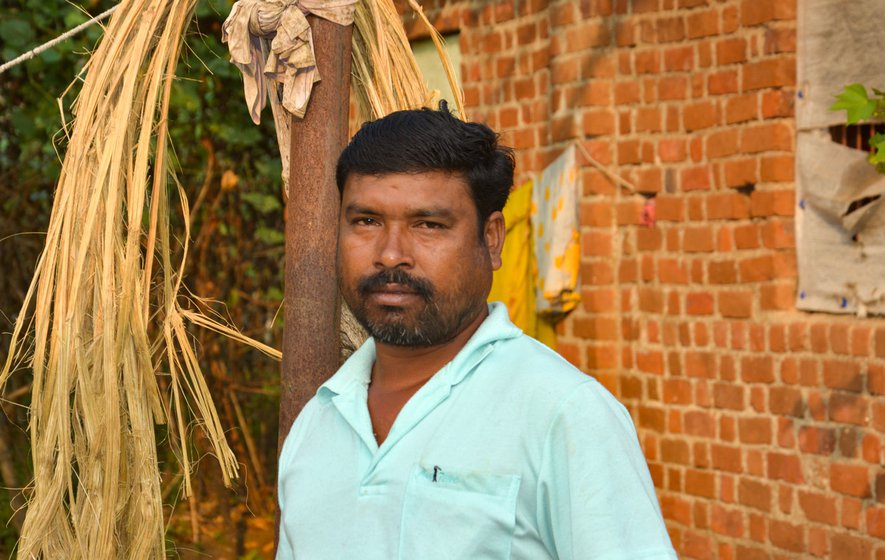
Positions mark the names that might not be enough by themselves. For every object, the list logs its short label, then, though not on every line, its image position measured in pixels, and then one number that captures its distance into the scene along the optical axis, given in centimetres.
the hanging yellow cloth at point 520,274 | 517
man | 162
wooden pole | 236
